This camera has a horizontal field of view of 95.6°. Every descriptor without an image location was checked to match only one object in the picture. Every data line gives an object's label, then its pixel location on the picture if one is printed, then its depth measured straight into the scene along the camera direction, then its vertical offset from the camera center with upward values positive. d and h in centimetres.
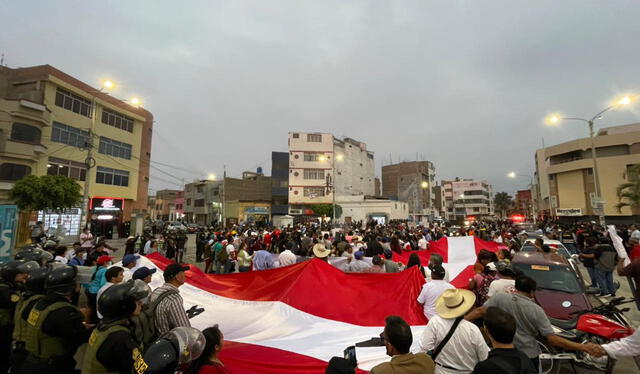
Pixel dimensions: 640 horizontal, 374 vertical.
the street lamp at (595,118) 1548 +575
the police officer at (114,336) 247 -108
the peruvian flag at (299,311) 438 -201
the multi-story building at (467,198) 9119 +536
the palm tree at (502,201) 9328 +456
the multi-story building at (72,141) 2356 +697
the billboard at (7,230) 1062 -60
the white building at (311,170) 5572 +867
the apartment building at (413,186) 7356 +784
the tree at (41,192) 1862 +138
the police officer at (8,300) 393 -118
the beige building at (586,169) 3953 +680
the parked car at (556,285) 564 -152
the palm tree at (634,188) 2590 +261
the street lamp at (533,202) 3807 +321
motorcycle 439 -194
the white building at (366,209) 5406 +114
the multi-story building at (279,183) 5659 +617
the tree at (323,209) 5284 +101
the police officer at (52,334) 307 -128
